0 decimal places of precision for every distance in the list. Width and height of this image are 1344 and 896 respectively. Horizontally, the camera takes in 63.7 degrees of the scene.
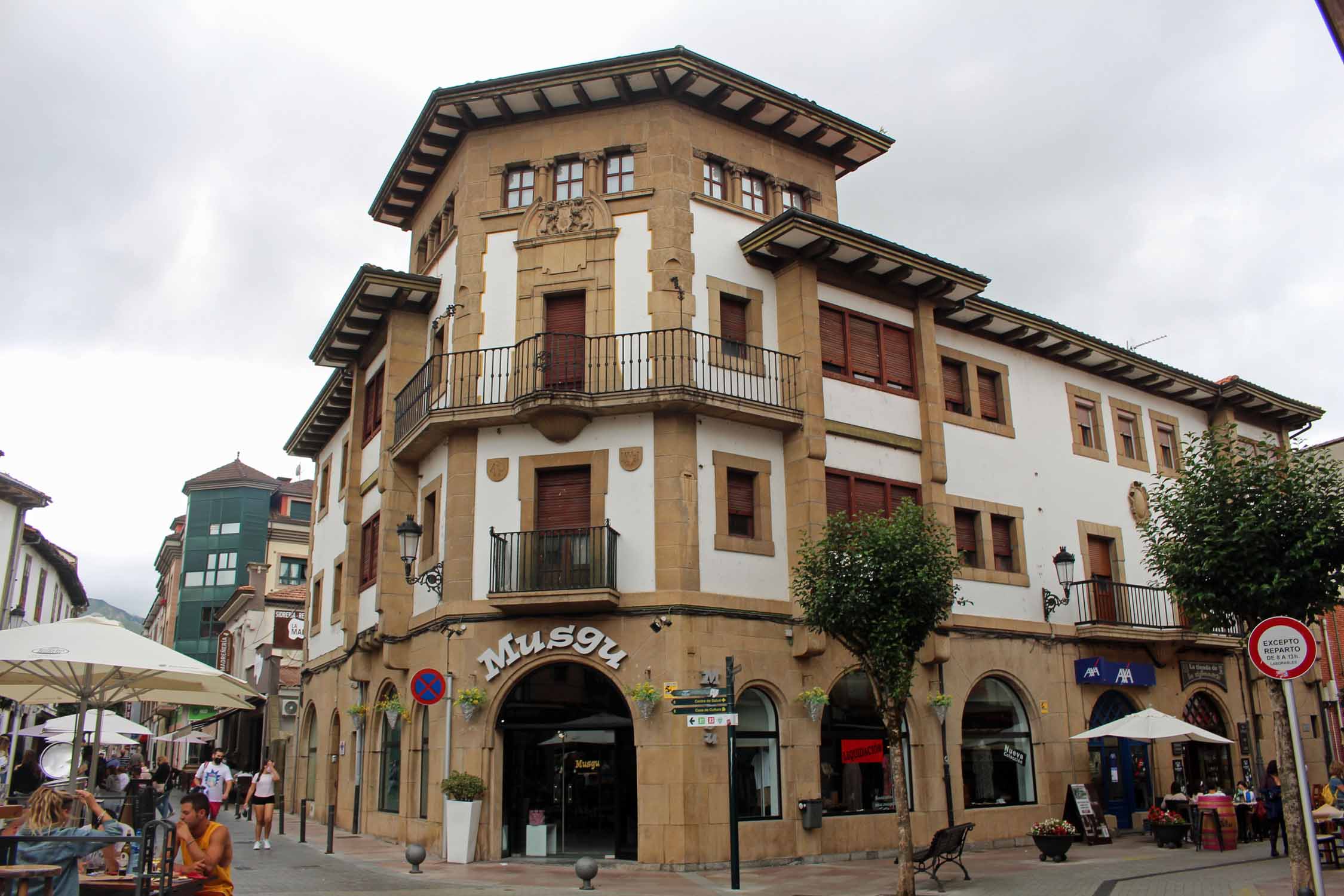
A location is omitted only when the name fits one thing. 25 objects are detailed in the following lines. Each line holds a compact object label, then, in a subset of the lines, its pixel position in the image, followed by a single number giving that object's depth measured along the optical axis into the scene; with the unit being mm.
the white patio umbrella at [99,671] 10898
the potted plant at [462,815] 17578
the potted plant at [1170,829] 20812
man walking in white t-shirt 21016
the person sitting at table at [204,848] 8930
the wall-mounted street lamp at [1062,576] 23203
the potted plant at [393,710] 20641
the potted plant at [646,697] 17469
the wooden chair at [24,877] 7810
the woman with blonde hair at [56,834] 8305
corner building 18328
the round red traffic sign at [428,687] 16828
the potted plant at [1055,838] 18547
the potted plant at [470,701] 18094
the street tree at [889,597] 15273
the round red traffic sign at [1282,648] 10242
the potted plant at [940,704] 20594
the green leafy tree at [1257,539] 14227
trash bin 18406
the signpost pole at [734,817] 14766
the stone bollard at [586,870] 14898
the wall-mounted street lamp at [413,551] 18953
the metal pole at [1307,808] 10125
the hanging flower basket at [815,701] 18844
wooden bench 14984
